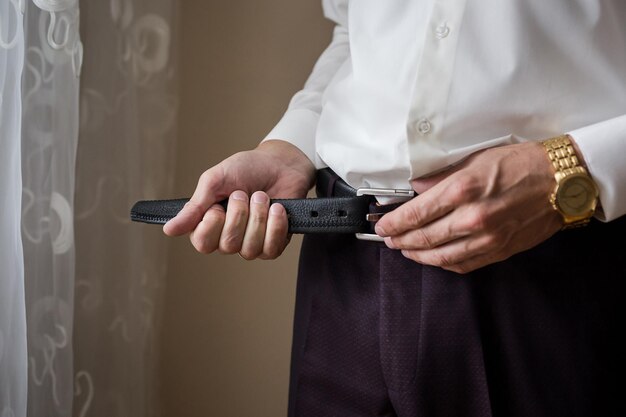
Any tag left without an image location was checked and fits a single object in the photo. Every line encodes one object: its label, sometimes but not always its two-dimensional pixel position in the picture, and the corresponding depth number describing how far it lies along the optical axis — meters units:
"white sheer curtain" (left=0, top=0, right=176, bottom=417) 0.76
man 0.58
